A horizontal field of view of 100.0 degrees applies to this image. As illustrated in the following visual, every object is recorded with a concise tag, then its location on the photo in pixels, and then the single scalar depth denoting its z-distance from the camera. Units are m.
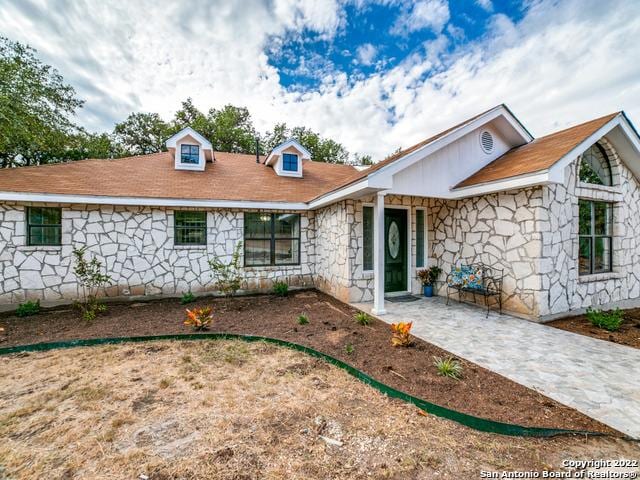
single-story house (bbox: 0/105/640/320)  5.83
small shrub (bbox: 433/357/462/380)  3.36
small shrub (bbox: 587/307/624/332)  5.11
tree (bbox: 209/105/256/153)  18.88
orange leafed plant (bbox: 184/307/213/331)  5.15
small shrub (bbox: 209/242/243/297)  7.39
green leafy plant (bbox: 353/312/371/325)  5.32
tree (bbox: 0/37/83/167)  7.98
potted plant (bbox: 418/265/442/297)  7.87
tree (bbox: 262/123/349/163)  21.78
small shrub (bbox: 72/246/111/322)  6.23
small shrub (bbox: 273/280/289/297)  8.23
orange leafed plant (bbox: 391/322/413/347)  4.19
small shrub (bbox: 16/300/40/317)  6.23
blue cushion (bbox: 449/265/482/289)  6.28
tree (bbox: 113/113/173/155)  18.67
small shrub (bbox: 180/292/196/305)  7.39
